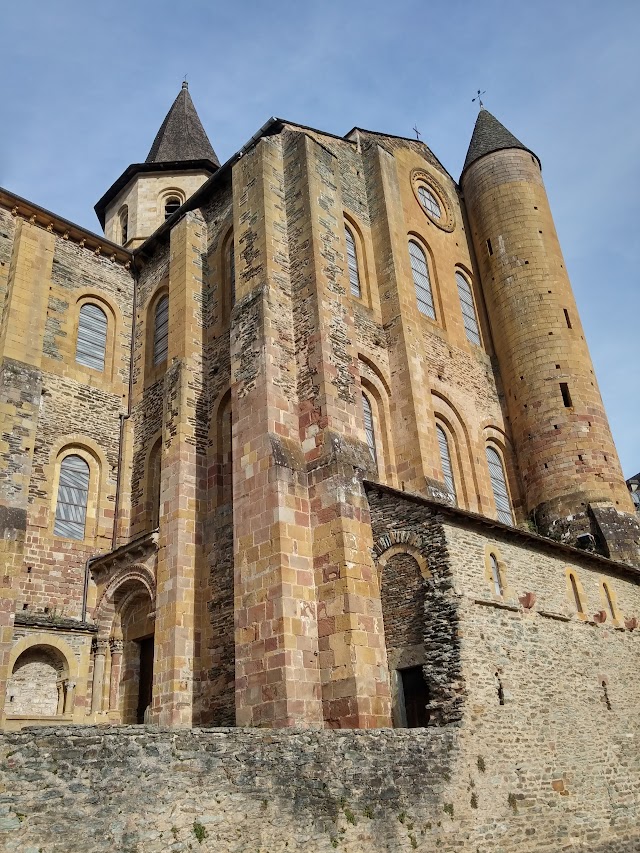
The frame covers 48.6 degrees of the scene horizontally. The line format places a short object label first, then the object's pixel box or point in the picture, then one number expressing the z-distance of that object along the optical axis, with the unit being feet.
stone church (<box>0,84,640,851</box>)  35.09
